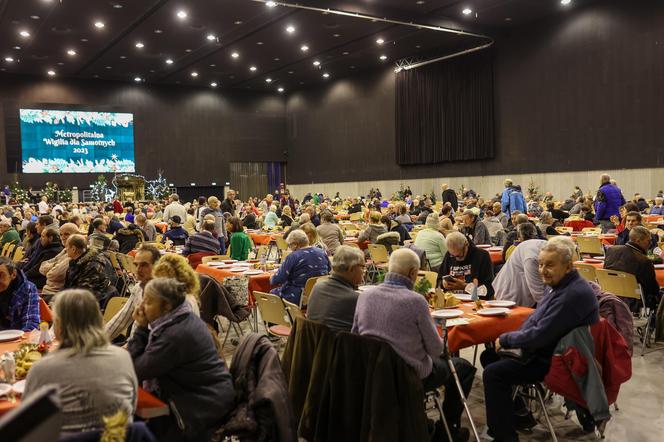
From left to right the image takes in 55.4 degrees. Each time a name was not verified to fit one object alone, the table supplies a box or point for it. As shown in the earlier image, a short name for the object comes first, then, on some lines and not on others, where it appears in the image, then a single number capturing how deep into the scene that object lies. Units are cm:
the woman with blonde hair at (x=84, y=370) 230
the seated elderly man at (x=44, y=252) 645
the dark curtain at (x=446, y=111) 2241
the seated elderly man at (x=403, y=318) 335
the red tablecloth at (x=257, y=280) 661
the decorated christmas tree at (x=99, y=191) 2403
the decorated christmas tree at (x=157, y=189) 2544
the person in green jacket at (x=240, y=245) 830
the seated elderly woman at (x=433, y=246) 722
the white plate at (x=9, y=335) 392
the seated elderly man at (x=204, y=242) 847
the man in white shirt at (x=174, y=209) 1391
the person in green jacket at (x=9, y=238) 959
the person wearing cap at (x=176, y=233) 1052
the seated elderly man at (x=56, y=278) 573
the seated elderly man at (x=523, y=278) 481
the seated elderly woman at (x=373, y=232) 967
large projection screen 2511
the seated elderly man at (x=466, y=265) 542
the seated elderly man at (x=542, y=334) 350
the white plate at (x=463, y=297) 484
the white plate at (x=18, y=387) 285
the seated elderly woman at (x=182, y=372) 289
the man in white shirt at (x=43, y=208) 1811
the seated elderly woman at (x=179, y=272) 386
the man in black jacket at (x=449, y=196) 1706
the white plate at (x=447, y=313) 420
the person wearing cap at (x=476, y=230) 882
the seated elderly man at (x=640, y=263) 572
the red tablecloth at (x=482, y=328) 409
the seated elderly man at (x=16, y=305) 443
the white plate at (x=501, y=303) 460
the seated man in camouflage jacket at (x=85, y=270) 521
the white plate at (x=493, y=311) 432
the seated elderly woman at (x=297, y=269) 593
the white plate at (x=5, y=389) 281
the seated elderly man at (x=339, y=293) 376
